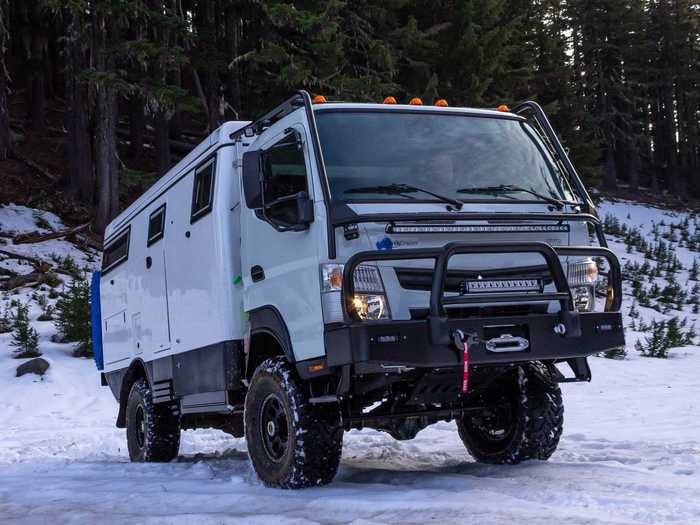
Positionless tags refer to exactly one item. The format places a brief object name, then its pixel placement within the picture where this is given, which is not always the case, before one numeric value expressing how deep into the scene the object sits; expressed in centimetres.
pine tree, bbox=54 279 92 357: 1529
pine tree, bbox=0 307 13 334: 1586
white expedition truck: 546
